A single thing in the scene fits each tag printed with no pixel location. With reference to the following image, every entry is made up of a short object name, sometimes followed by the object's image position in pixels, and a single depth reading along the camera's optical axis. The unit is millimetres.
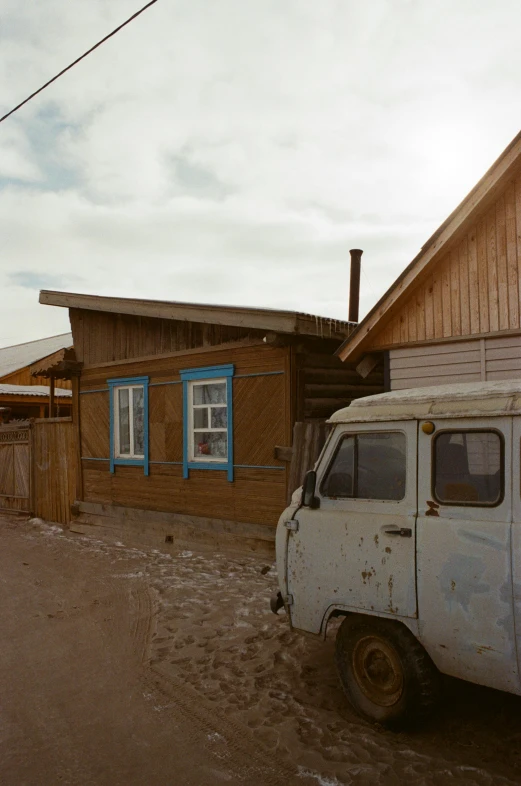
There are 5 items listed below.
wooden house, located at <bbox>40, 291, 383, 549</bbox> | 10195
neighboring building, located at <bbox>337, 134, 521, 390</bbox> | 7621
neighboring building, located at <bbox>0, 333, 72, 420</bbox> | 25875
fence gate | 15492
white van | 3805
